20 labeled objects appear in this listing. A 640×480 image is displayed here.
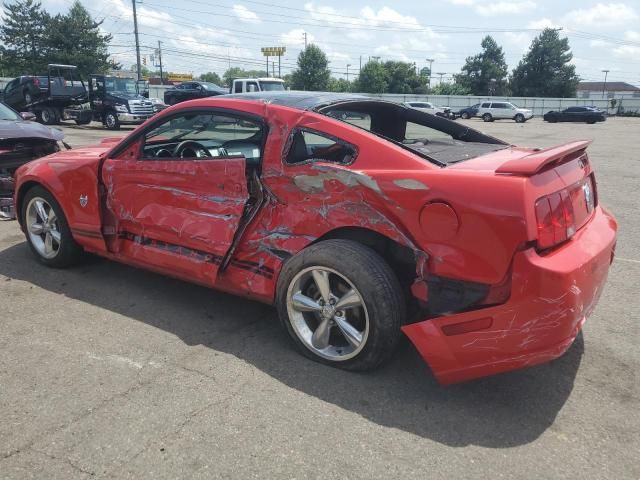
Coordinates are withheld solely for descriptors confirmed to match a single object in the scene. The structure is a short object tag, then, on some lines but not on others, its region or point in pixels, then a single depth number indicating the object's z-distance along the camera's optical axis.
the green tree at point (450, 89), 84.81
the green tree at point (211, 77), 154.80
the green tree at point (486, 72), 84.00
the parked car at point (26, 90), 22.73
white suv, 44.22
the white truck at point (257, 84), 23.28
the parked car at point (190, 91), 30.39
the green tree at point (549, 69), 77.25
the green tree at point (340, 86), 81.01
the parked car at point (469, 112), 46.48
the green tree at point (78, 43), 58.28
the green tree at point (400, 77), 79.94
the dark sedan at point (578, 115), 42.12
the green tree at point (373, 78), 78.12
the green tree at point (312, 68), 73.62
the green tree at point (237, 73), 152.26
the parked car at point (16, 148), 6.86
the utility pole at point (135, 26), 46.34
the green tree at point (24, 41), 59.19
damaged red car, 2.53
